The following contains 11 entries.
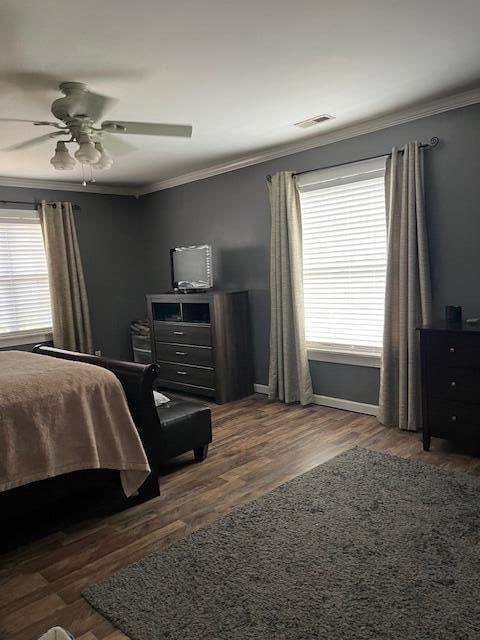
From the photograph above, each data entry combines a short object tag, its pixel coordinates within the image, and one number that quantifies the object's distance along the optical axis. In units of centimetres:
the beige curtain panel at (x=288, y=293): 435
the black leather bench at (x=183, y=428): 310
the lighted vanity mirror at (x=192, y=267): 494
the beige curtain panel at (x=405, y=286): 349
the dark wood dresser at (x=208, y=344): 466
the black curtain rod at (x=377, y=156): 345
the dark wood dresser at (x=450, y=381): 301
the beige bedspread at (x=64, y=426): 232
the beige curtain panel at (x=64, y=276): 525
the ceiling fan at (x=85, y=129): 267
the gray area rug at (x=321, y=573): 175
